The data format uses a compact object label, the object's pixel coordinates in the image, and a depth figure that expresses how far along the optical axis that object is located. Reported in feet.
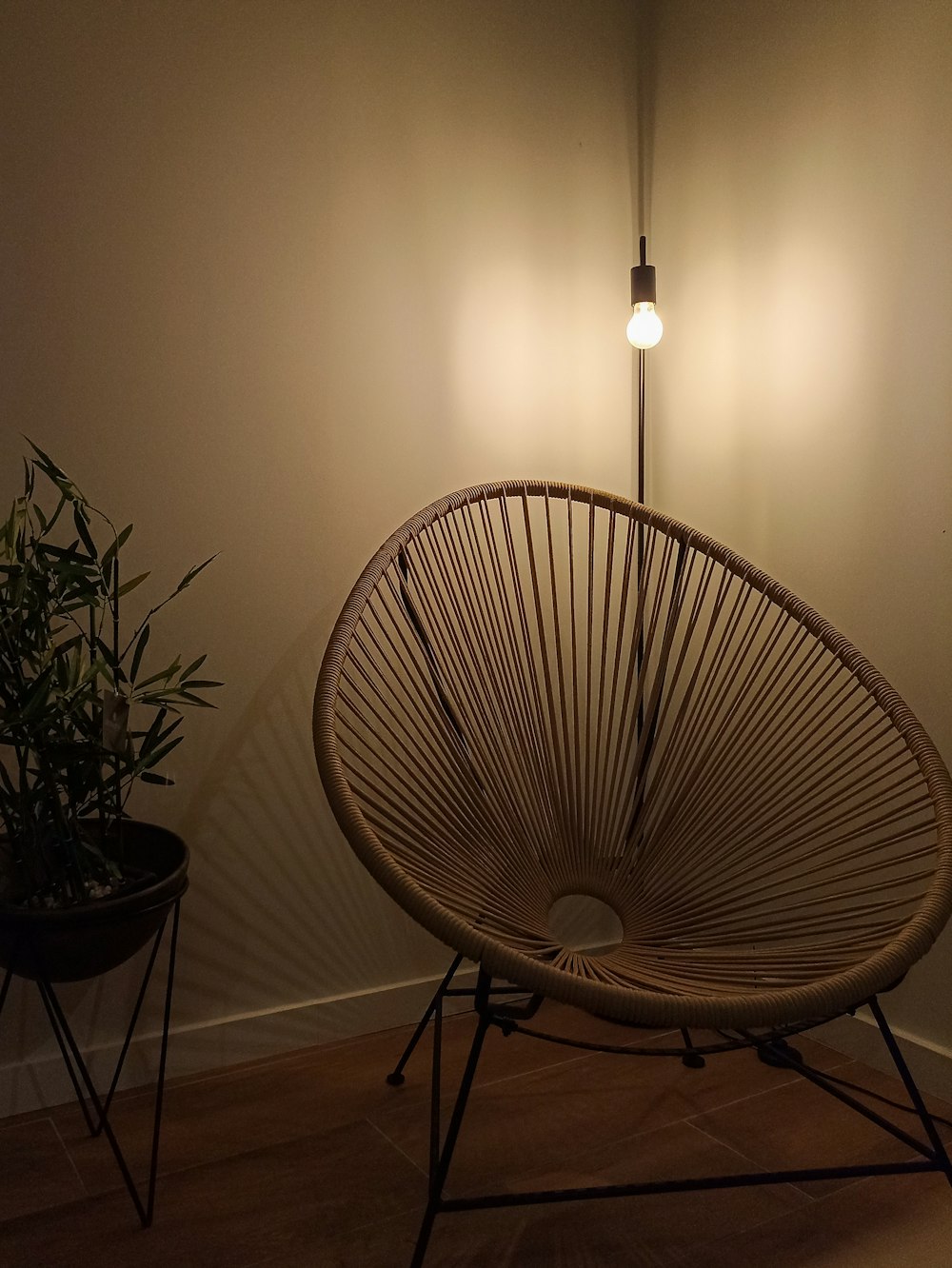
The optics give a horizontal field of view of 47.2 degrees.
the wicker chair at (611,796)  3.63
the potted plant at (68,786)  3.96
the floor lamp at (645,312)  6.06
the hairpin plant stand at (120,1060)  4.00
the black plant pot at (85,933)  3.93
